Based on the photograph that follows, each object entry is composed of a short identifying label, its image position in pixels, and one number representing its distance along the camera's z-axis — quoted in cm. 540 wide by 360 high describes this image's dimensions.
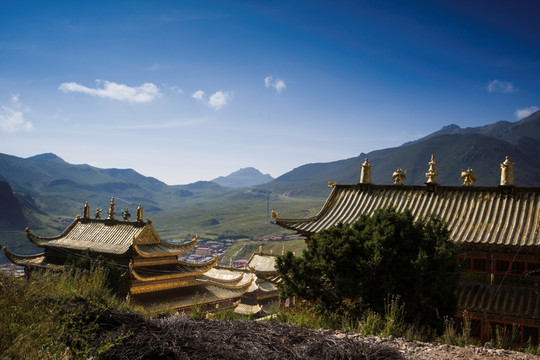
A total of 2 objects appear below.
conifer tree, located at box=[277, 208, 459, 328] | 928
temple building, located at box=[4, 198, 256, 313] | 1967
